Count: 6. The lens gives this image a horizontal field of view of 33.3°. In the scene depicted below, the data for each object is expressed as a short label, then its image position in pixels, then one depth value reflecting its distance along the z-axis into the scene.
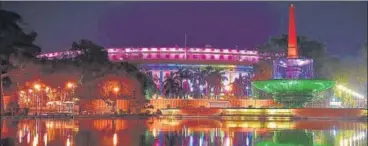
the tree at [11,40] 33.31
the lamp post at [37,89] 41.31
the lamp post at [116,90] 41.27
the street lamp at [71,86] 41.81
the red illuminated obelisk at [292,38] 35.81
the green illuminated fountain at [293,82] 34.91
